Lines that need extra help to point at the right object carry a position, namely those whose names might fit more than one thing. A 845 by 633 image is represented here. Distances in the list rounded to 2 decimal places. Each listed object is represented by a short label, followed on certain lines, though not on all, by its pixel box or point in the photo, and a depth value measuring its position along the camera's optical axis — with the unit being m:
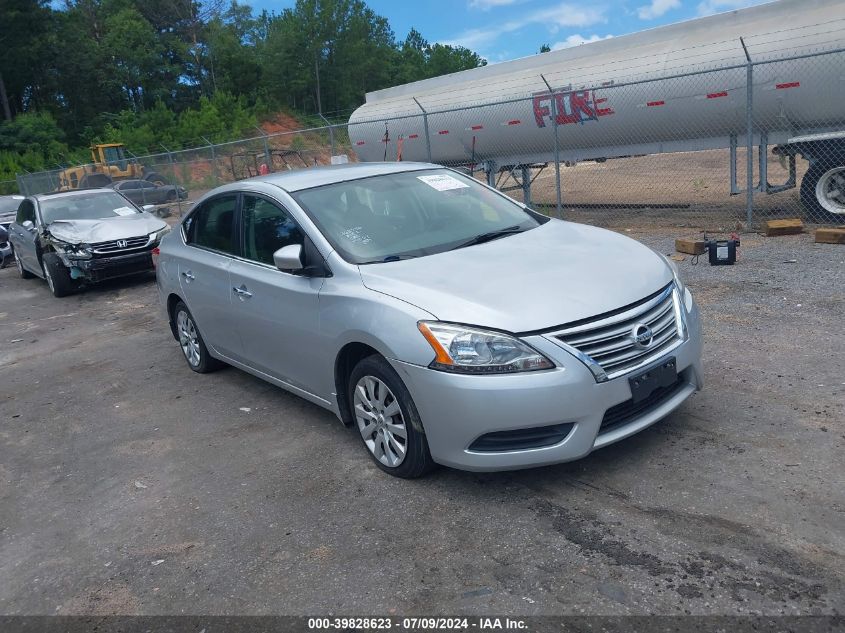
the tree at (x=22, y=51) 51.97
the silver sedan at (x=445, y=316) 3.60
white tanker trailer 10.61
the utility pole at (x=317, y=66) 72.56
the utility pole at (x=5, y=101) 52.56
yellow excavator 28.78
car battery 8.55
